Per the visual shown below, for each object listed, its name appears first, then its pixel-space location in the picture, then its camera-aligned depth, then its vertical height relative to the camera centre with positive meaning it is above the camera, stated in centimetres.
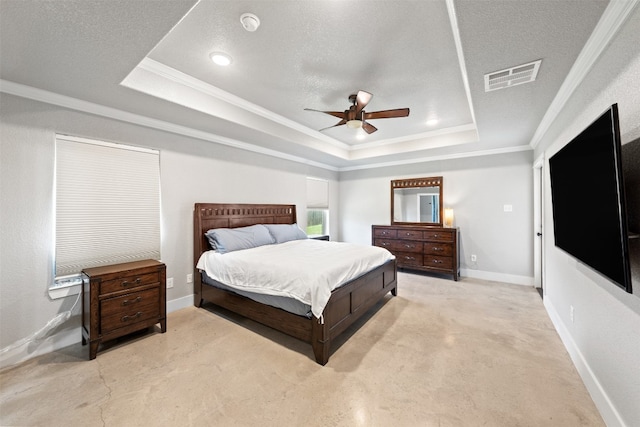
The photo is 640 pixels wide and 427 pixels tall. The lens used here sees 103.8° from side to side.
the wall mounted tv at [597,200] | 118 +8
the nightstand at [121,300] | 232 -83
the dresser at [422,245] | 466 -61
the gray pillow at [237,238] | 342 -32
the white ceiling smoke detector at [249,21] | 182 +145
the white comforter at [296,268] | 232 -56
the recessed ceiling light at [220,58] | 230 +149
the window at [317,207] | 589 +22
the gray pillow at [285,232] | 422 -29
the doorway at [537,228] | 402 -23
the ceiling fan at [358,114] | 276 +114
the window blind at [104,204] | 258 +15
